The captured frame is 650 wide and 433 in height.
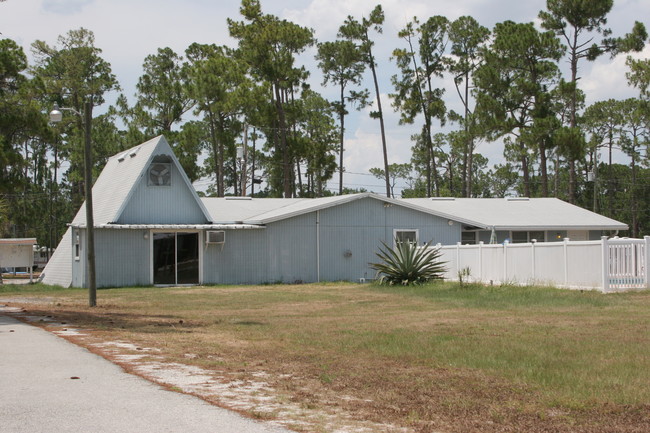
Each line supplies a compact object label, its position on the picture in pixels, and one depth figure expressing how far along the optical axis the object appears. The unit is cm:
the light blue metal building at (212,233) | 2839
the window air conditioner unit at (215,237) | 2869
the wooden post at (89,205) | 1833
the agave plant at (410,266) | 2430
